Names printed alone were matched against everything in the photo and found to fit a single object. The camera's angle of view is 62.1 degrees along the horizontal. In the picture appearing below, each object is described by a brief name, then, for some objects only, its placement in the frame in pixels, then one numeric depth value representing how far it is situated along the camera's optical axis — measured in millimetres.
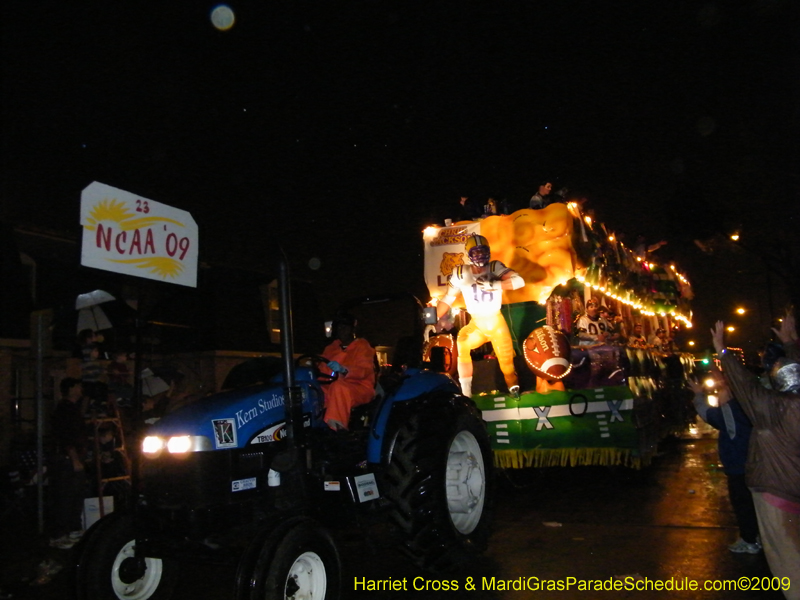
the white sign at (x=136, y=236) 4363
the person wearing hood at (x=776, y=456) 3496
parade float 7828
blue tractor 3605
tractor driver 4473
